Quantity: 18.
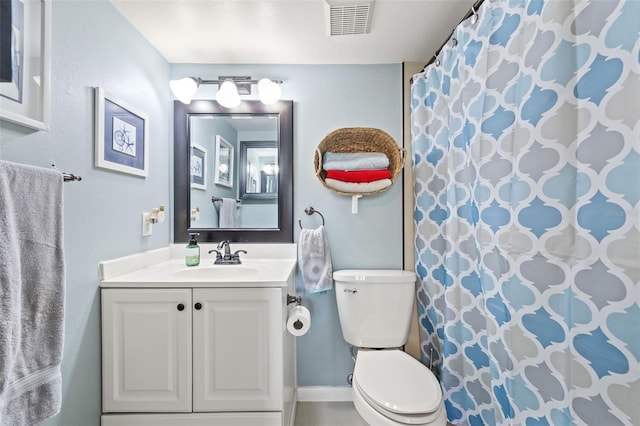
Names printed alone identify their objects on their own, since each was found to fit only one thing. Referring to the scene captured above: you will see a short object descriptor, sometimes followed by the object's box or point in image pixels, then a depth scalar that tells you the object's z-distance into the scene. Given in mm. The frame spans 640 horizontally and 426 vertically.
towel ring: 1744
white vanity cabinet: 1146
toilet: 1073
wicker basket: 1687
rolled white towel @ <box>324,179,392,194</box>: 1677
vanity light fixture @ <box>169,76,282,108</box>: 1579
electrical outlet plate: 1478
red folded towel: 1667
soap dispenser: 1540
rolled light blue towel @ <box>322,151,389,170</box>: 1675
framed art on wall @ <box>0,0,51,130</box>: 792
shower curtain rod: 1133
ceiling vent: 1243
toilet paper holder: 1365
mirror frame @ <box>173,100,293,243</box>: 1747
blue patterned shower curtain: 626
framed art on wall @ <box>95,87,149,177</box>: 1145
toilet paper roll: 1263
